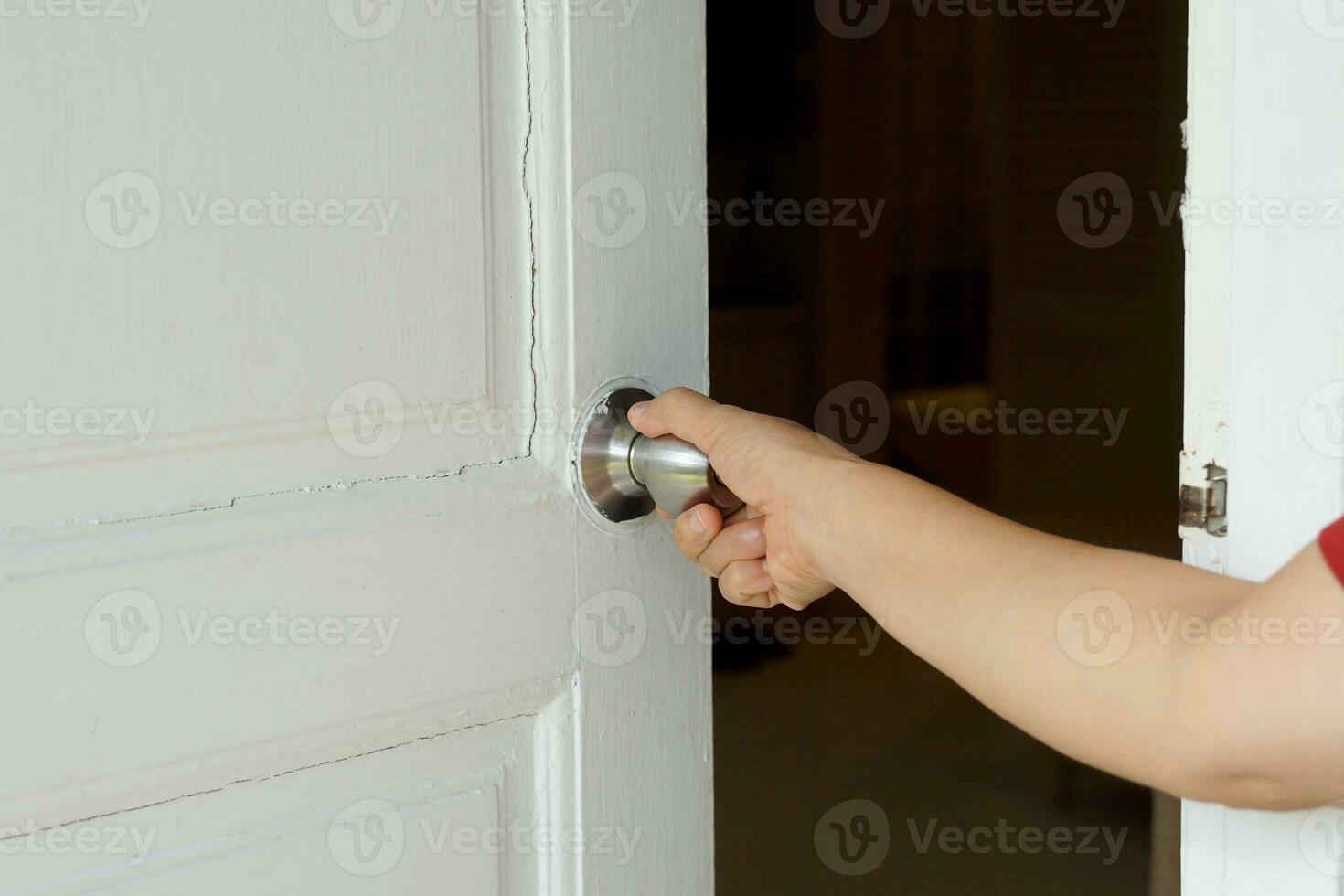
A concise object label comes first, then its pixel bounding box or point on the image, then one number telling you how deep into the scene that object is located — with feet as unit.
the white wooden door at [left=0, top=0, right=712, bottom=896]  2.26
